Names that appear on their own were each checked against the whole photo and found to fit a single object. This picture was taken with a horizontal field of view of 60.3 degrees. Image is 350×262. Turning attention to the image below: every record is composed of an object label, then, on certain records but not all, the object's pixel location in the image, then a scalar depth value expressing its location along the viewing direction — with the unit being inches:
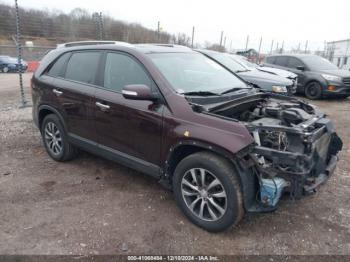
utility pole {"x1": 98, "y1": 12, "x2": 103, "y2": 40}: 404.1
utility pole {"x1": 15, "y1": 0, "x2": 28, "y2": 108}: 299.7
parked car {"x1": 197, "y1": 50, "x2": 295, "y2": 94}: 307.5
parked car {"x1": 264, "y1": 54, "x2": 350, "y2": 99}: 403.5
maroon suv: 110.5
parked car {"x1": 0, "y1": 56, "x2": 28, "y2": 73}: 839.7
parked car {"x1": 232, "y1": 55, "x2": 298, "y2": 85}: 362.3
